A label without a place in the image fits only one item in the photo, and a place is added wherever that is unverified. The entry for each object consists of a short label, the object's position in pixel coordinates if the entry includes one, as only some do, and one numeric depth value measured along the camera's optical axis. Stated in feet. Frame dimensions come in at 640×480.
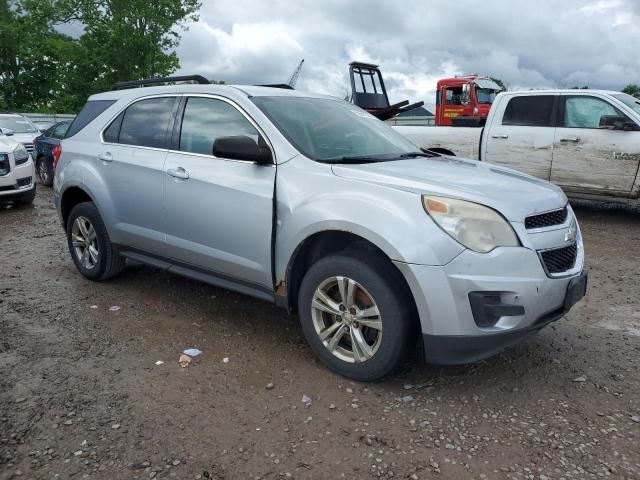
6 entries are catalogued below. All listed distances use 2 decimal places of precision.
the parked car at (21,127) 49.03
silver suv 9.28
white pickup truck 24.38
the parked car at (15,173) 29.86
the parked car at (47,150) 40.34
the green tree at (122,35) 112.37
